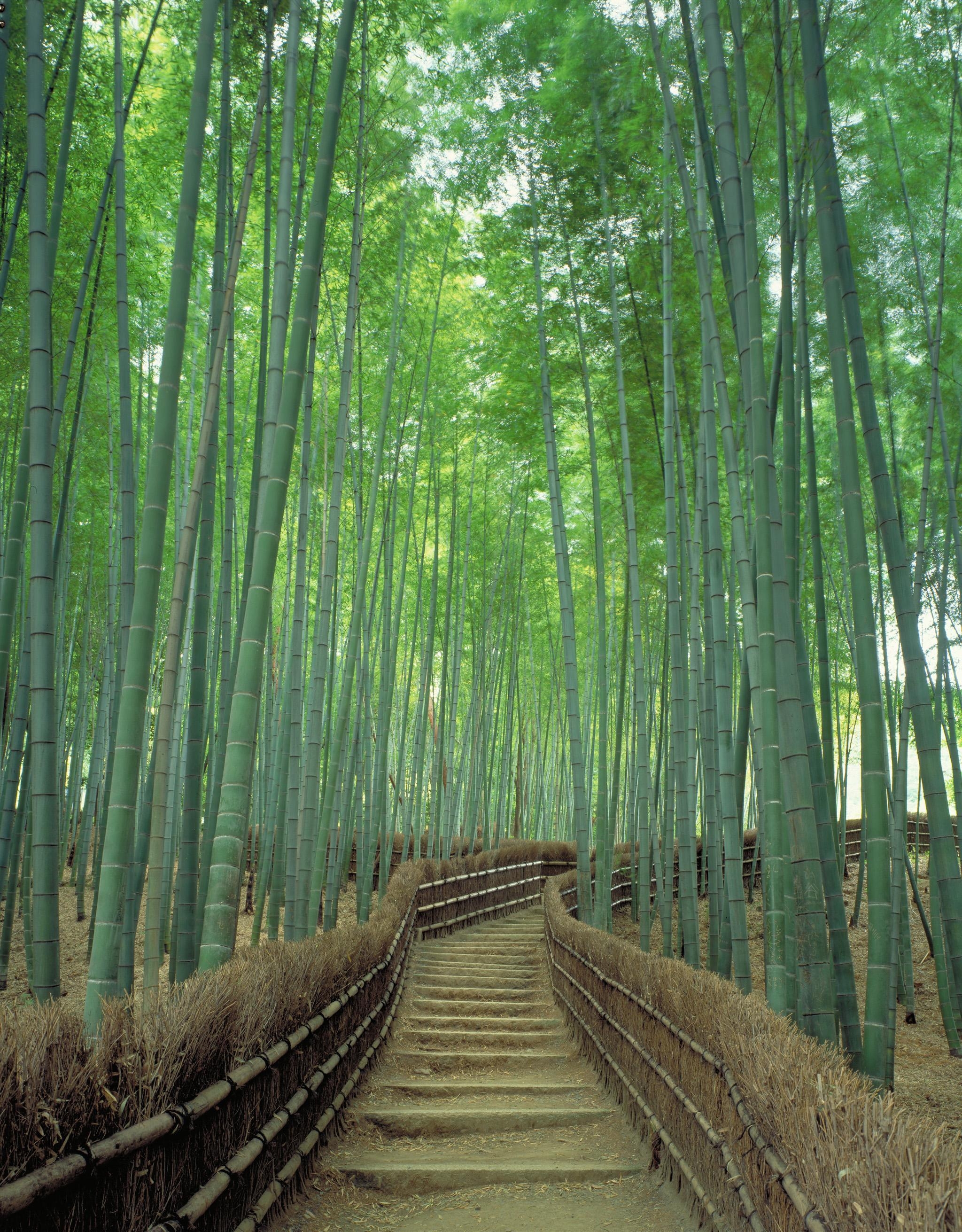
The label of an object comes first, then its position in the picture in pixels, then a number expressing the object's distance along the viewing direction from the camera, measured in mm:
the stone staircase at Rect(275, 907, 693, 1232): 2186
